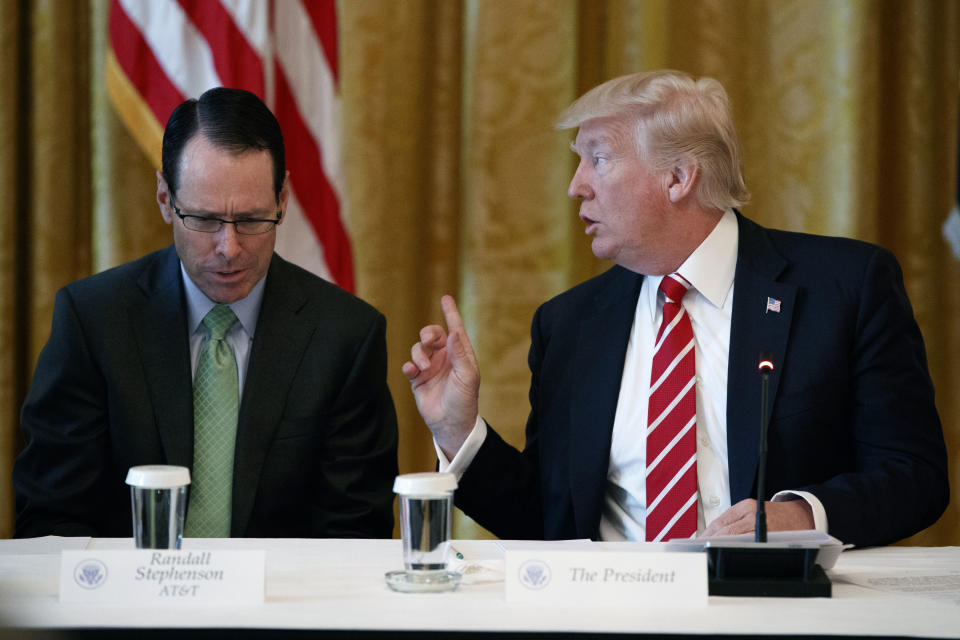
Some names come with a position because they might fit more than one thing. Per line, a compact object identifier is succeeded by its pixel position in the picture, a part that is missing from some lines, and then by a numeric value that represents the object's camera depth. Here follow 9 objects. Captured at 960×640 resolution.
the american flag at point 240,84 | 6.40
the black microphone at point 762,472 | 4.61
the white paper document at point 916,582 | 4.58
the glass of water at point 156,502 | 4.57
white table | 4.36
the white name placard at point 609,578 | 4.46
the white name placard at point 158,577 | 4.44
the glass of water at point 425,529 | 4.54
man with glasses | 5.27
